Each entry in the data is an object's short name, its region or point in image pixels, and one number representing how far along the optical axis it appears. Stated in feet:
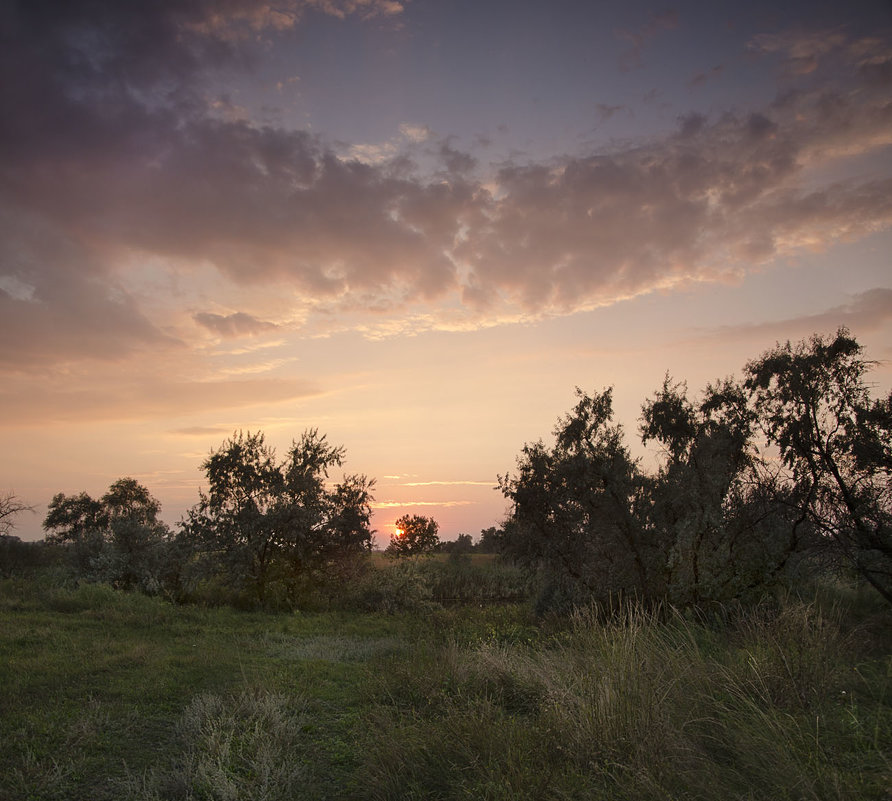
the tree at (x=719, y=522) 46.01
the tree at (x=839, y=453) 40.98
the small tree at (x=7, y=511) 88.53
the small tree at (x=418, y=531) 165.17
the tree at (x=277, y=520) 76.84
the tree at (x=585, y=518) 50.24
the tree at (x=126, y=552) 76.59
